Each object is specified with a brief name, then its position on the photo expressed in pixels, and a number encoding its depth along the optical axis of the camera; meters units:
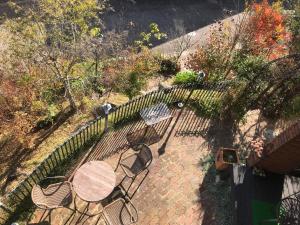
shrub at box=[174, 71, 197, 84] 10.18
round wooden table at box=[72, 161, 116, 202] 5.98
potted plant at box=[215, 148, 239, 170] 6.89
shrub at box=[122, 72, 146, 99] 9.63
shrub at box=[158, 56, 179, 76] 11.69
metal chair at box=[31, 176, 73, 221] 5.81
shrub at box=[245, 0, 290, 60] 10.11
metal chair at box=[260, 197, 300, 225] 5.78
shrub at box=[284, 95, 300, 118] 8.26
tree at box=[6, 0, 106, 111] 7.79
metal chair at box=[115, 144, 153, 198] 6.56
